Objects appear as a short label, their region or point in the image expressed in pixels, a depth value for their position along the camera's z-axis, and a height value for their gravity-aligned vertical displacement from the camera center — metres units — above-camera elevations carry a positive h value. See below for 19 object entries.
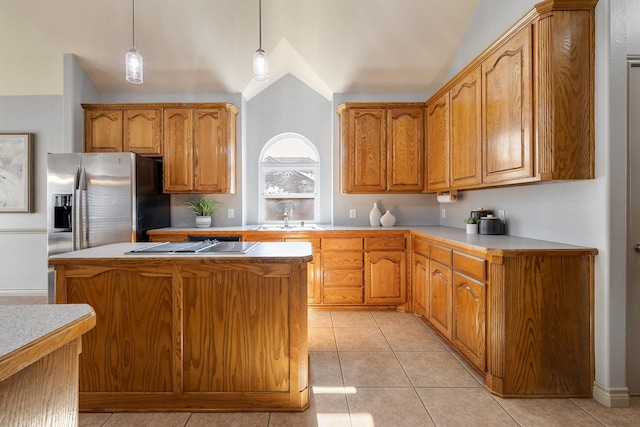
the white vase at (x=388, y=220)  4.18 -0.09
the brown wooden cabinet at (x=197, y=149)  3.94 +0.75
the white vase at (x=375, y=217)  4.24 -0.06
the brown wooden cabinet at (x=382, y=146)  4.02 +0.79
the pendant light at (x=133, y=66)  2.24 +0.98
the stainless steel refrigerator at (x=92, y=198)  3.37 +0.15
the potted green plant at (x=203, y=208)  4.15 +0.06
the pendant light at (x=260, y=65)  2.31 +1.02
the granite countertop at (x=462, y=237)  2.16 -0.21
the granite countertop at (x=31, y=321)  0.66 -0.25
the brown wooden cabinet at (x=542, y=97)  2.06 +0.75
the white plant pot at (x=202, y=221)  4.14 -0.10
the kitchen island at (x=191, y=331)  1.96 -0.69
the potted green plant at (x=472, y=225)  3.04 -0.12
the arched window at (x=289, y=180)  4.57 +0.45
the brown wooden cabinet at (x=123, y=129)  3.93 +0.99
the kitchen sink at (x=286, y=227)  3.85 -0.18
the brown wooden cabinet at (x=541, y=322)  2.08 -0.69
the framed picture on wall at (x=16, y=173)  4.26 +0.51
